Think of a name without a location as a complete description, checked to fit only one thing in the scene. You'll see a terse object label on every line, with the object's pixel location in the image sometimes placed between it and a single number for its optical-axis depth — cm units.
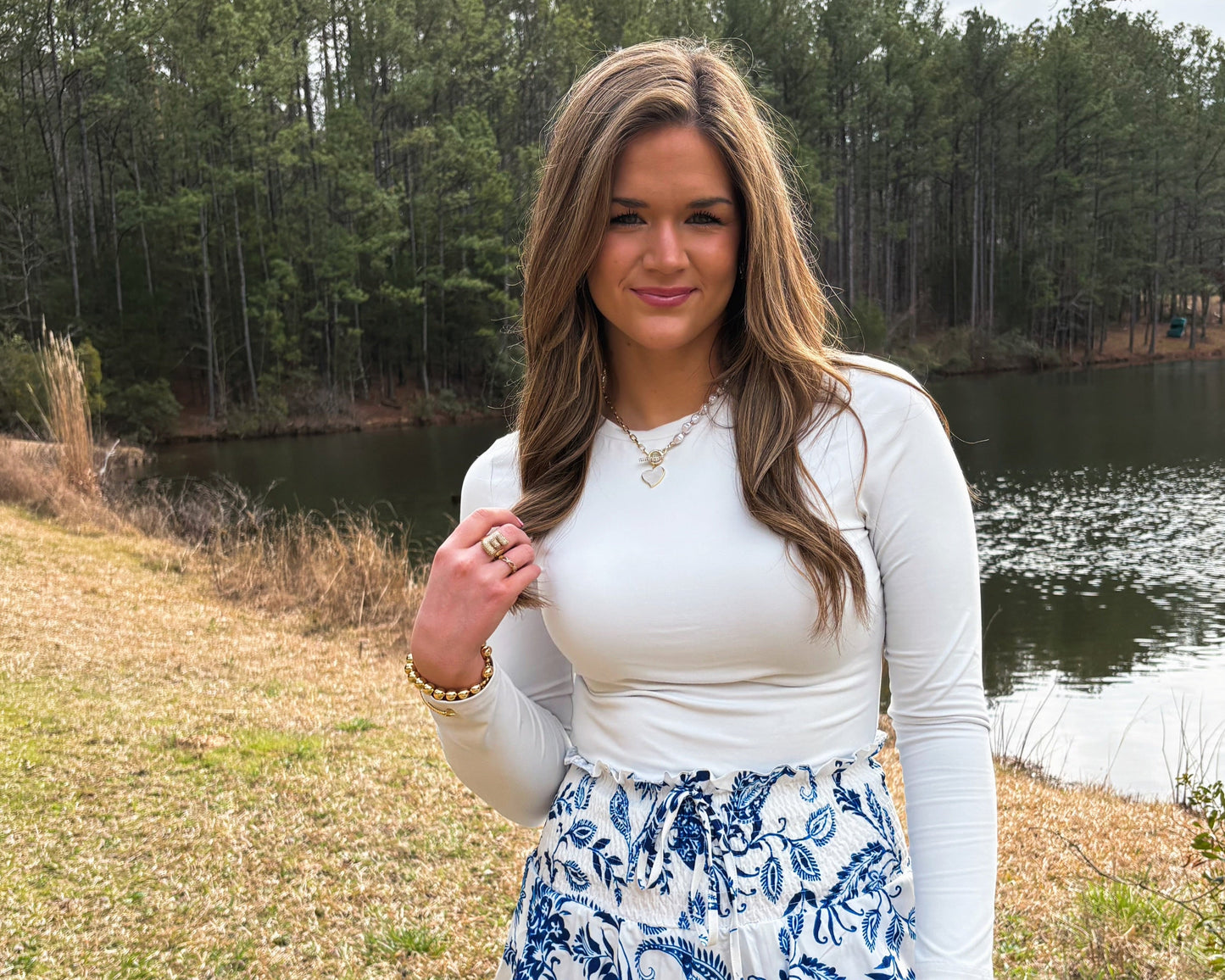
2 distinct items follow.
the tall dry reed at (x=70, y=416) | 1093
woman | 116
